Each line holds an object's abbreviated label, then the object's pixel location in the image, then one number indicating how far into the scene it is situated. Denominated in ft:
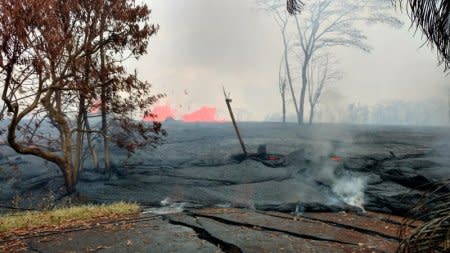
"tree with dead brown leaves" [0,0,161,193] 29.48
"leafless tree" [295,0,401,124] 117.80
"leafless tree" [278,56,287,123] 132.03
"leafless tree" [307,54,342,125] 139.49
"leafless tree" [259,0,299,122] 122.54
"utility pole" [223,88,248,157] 54.27
